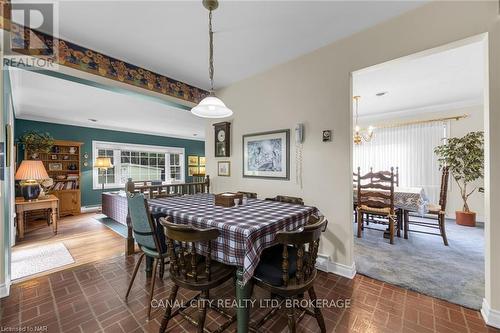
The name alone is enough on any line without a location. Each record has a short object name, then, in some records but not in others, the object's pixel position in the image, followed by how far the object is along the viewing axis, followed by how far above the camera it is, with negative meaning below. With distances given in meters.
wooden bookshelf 5.34 -0.15
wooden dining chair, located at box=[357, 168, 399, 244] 3.23 -0.57
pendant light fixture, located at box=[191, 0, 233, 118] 1.87 +0.59
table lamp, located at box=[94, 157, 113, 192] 5.51 +0.09
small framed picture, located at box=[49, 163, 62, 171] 5.42 +0.00
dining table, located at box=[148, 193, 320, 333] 1.38 -0.45
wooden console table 3.64 -0.71
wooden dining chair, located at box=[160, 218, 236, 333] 1.35 -0.74
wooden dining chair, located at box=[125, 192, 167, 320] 1.75 -0.55
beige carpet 2.51 -1.25
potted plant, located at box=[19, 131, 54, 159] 4.82 +0.56
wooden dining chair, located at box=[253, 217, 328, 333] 1.30 -0.70
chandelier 4.14 +0.69
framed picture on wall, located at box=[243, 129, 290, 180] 2.94 +0.17
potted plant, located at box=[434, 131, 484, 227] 3.82 +0.07
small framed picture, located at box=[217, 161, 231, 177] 3.69 -0.03
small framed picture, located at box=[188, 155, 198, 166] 8.72 +0.26
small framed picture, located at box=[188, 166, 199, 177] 8.68 -0.20
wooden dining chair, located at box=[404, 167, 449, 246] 3.23 -0.70
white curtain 4.71 +0.32
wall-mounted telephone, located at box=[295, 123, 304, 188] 2.71 +0.21
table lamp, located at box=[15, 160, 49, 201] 3.42 -0.16
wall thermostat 2.48 +0.36
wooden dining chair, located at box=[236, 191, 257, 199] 2.87 -0.40
